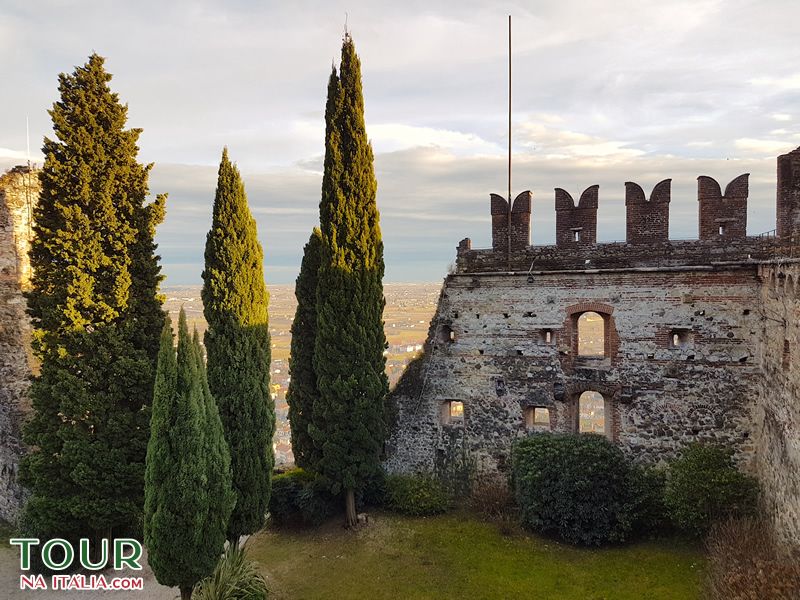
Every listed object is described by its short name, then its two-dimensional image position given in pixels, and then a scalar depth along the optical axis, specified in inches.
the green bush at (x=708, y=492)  452.8
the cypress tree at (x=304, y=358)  577.9
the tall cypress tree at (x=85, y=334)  444.1
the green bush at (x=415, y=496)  571.8
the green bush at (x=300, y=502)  541.3
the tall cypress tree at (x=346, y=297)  528.1
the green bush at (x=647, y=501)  486.6
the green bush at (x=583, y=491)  481.1
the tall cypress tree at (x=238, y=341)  461.4
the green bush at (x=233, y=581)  388.2
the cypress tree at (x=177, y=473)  342.0
